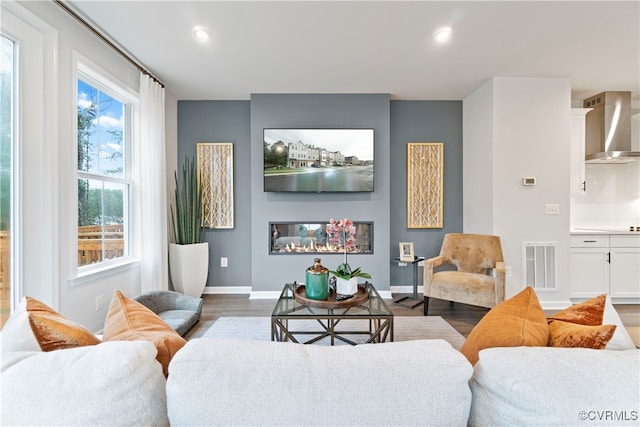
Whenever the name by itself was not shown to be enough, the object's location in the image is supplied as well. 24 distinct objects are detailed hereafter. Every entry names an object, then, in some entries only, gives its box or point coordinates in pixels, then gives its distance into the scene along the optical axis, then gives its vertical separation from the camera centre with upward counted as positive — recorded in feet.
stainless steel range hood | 12.07 +3.43
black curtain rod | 6.96 +4.81
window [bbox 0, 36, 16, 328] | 6.02 +1.04
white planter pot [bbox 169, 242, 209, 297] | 11.72 -2.19
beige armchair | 9.43 -2.15
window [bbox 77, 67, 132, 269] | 8.29 +1.31
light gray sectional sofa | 1.99 -1.22
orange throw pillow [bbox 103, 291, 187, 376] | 2.67 -1.16
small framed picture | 12.04 -1.64
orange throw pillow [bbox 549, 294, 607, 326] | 3.01 -1.06
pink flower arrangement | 7.33 -0.62
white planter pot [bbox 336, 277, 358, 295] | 7.20 -1.79
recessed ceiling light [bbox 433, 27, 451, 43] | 7.99 +4.88
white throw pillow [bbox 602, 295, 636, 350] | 2.70 -1.17
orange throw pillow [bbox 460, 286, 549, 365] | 2.78 -1.12
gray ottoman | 8.81 -3.04
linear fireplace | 12.84 -1.12
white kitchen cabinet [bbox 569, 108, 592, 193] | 11.98 +2.50
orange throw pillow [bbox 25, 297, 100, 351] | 2.52 -1.05
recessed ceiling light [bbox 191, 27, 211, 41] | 7.98 +4.89
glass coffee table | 6.48 -2.24
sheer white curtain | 10.19 +0.93
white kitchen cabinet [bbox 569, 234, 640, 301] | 11.40 -2.08
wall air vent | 11.28 -2.00
